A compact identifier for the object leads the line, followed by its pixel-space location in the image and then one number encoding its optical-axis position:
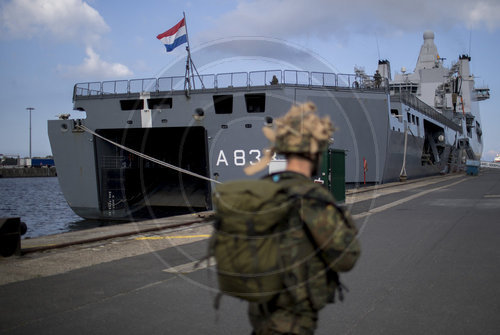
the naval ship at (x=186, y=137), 17.61
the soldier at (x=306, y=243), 2.09
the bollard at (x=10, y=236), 7.07
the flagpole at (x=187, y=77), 17.42
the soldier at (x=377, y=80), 22.21
